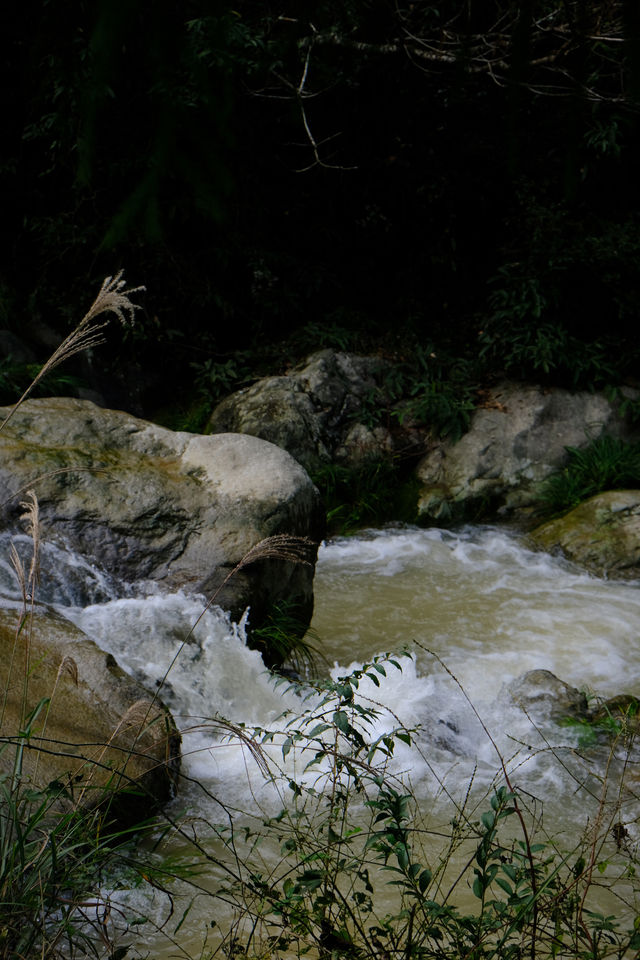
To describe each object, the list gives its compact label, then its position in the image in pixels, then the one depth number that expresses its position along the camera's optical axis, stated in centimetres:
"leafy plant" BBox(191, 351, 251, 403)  763
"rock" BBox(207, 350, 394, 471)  695
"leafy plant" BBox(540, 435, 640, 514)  670
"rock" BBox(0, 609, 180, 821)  257
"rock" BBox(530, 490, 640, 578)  587
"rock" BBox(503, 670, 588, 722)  370
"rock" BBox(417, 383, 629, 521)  691
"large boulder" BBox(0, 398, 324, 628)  394
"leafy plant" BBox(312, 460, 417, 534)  678
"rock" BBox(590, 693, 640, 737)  343
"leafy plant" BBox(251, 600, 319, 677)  396
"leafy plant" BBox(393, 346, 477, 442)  727
